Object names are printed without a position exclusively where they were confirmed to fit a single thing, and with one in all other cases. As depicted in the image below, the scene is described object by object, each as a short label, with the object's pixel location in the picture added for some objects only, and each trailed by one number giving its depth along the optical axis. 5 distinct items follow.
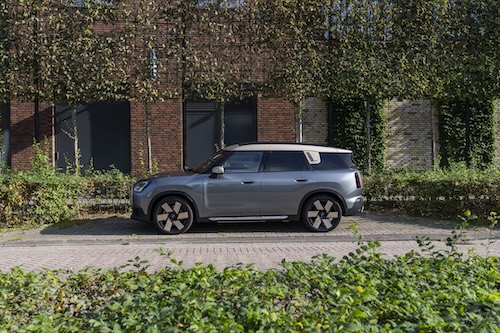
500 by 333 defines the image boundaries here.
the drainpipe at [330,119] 15.98
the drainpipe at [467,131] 15.89
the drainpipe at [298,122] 12.76
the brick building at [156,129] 15.39
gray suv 8.54
